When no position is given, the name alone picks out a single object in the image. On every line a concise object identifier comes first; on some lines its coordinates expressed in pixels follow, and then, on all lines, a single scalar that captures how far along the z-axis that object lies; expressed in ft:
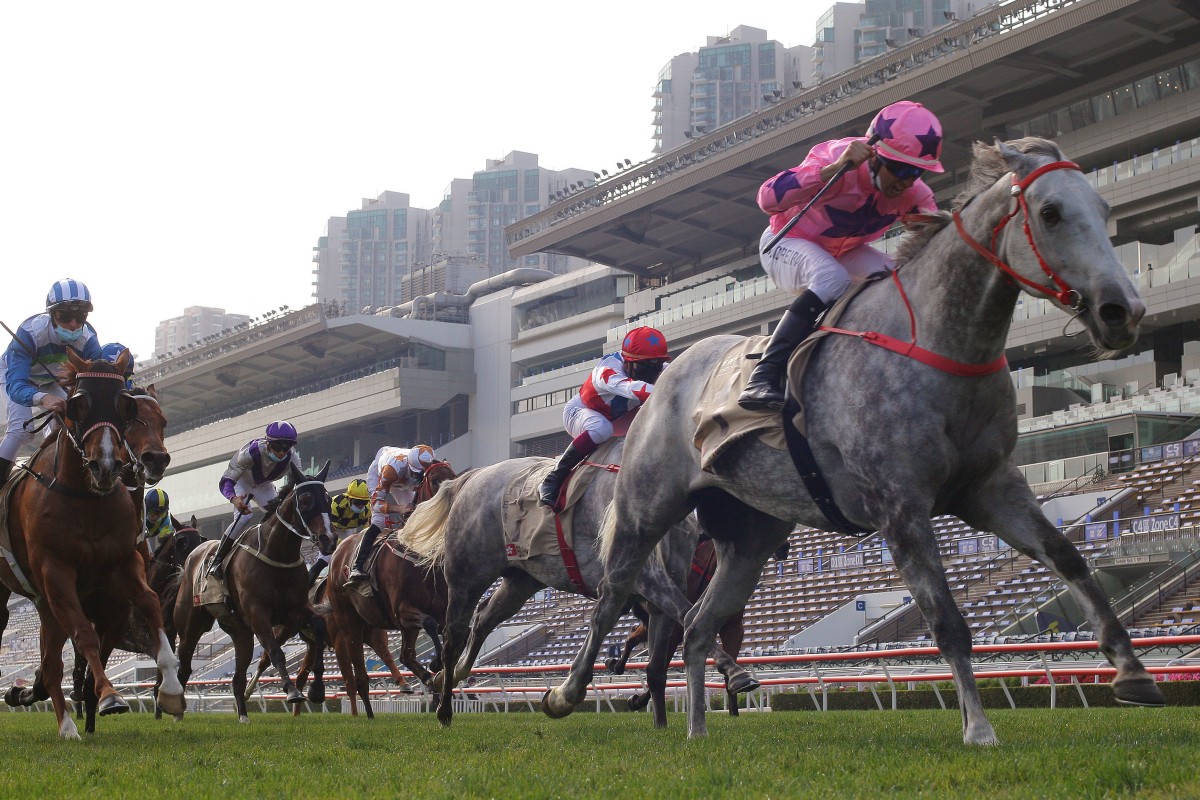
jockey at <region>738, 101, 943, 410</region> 19.30
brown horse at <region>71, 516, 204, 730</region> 41.14
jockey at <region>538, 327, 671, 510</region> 28.43
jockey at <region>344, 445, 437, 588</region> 45.27
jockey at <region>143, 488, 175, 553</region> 48.14
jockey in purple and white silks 41.47
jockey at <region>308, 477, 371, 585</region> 46.34
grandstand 74.13
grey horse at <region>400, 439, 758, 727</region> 27.32
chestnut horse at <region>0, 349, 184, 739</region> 23.48
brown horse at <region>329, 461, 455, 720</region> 40.88
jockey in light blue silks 26.63
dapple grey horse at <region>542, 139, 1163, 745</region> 15.89
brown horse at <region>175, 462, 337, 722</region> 39.01
